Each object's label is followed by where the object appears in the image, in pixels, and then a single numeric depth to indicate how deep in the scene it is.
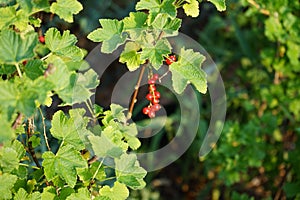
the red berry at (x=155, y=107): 1.44
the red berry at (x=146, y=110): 1.45
